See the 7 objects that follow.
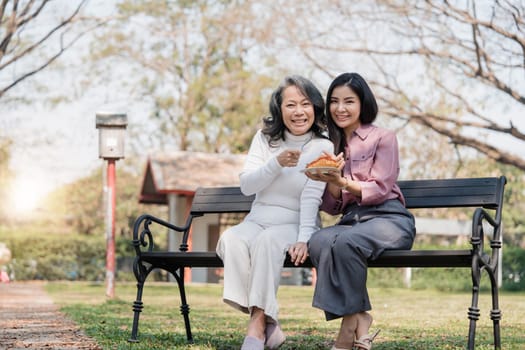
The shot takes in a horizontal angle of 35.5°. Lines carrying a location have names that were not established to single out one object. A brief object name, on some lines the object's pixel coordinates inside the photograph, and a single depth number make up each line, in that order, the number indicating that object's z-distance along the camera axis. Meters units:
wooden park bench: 3.75
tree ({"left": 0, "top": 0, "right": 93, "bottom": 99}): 16.31
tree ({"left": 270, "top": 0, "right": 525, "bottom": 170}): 16.42
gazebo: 21.25
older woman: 3.86
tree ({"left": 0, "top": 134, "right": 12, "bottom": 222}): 25.00
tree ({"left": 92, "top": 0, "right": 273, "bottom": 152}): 28.92
